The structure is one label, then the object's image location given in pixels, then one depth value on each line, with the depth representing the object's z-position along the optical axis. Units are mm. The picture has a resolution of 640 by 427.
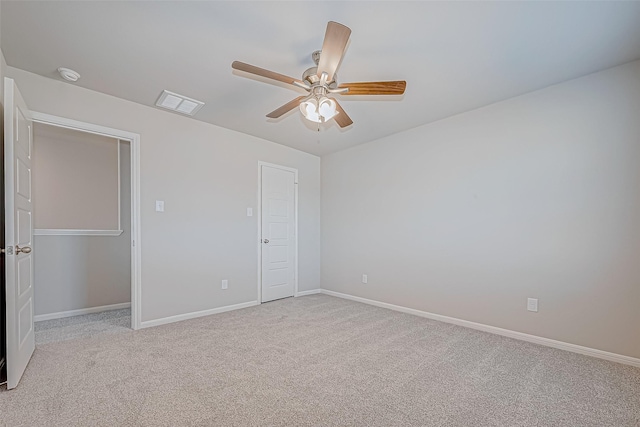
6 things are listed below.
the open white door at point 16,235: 1986
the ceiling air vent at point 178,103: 3018
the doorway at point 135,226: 3188
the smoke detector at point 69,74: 2540
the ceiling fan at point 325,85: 1853
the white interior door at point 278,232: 4441
